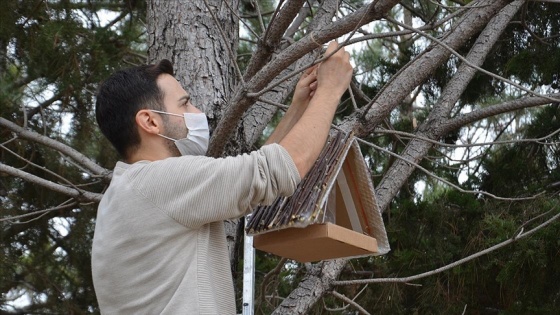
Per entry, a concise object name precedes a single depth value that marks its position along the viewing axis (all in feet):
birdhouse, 14.37
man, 12.63
